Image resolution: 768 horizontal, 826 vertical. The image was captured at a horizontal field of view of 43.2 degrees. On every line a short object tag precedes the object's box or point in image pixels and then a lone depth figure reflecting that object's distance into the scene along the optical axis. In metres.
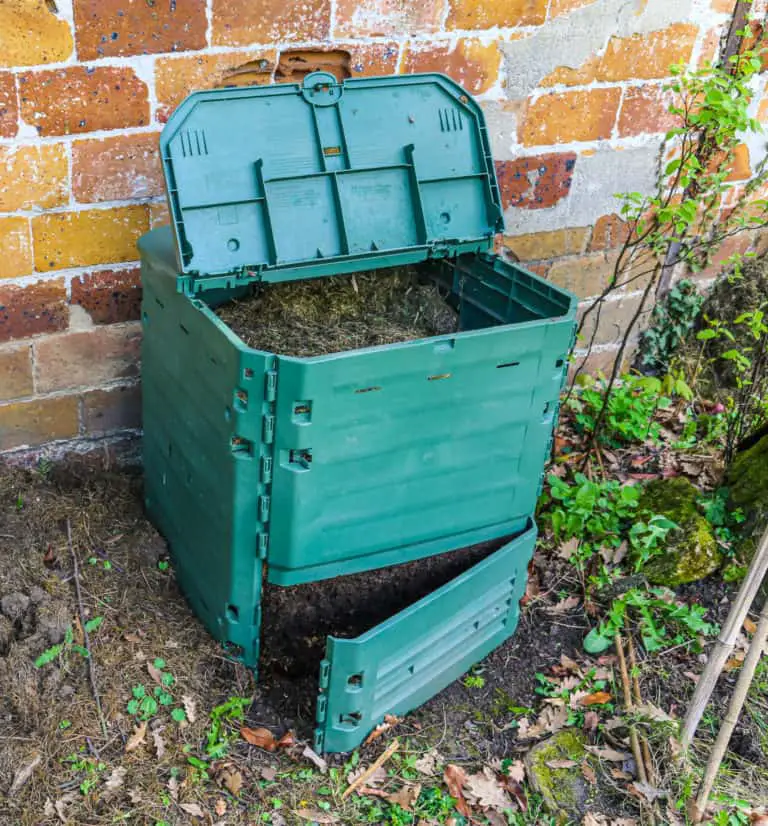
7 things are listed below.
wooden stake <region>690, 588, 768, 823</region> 3.11
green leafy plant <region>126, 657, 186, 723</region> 3.37
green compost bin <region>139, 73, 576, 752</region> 3.07
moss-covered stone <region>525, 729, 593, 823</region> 3.32
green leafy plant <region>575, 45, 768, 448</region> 4.32
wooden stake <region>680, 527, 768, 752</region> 3.12
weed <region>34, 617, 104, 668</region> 3.37
